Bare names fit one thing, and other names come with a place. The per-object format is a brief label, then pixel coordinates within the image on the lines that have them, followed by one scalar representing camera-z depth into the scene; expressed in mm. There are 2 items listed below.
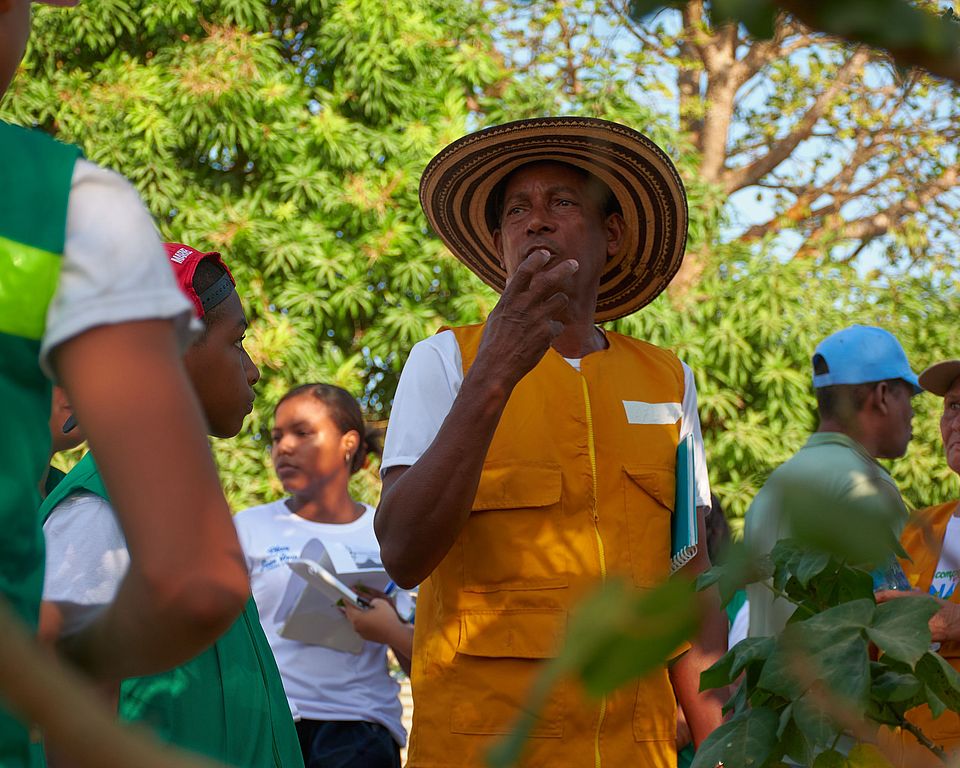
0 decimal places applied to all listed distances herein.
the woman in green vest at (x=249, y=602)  1515
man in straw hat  2299
